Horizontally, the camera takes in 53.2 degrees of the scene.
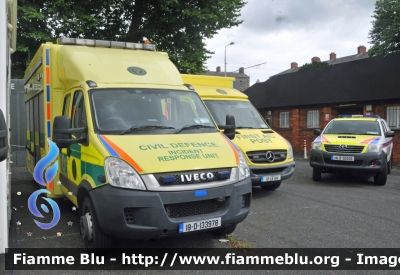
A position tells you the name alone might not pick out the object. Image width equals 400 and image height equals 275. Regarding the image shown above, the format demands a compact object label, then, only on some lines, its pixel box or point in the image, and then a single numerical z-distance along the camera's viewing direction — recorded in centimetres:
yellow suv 1037
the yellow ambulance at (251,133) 867
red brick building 1873
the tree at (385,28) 2906
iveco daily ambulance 452
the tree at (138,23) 1702
